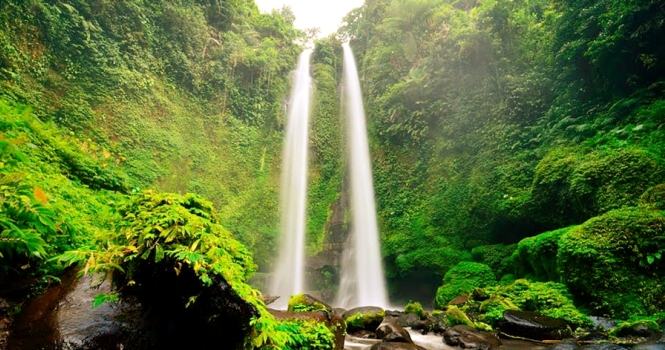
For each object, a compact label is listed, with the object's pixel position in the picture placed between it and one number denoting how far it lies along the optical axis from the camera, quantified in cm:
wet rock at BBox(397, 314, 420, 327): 815
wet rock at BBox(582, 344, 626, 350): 494
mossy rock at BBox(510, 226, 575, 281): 831
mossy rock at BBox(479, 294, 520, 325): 718
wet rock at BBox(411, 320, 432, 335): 776
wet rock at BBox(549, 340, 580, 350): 534
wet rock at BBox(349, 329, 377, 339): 703
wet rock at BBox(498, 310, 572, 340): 614
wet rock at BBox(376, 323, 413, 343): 620
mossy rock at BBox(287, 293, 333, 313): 518
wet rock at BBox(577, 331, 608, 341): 580
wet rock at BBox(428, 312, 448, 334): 752
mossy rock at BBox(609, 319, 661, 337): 565
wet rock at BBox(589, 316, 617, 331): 620
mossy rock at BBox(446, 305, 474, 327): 730
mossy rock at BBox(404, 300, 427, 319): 874
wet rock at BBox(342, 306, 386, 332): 745
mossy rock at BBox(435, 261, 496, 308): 1023
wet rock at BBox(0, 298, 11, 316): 249
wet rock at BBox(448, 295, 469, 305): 927
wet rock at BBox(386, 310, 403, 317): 934
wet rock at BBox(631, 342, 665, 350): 492
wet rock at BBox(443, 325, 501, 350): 607
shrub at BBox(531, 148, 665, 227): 798
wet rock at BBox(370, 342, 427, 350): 544
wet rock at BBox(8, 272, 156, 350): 237
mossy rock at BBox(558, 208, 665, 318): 657
